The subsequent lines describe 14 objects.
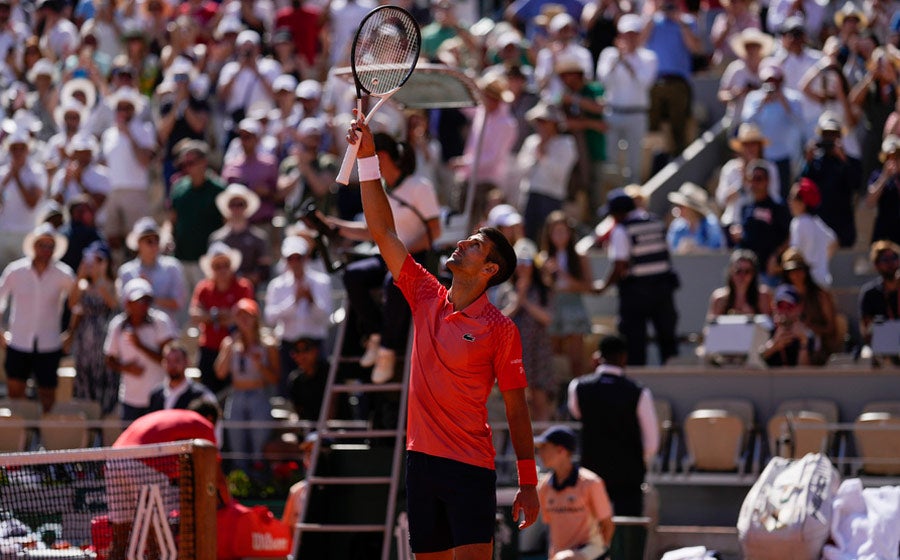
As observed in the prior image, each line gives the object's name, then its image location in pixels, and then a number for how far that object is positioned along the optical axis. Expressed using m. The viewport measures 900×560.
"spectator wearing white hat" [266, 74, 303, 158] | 19.73
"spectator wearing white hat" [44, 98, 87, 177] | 20.30
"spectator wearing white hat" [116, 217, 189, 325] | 17.02
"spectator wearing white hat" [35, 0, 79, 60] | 23.66
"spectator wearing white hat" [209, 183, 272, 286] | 17.73
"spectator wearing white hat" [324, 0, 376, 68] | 22.30
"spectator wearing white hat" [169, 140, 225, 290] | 18.45
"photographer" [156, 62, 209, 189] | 20.52
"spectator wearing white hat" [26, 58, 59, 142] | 22.31
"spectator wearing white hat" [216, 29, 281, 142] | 20.84
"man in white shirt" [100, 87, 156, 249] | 19.56
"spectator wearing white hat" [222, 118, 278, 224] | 18.83
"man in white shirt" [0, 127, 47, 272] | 19.31
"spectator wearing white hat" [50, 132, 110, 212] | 19.41
